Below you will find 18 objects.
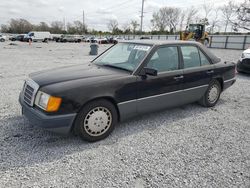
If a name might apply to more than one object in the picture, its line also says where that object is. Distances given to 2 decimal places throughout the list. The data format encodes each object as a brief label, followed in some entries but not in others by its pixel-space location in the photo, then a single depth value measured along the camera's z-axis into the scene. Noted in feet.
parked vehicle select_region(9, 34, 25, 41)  140.47
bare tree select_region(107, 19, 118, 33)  269.13
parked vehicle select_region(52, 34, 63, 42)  151.64
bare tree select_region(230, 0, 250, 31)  101.13
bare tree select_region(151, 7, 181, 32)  242.37
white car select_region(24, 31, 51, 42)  134.09
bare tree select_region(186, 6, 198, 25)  223.30
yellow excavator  78.27
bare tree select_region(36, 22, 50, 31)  257.38
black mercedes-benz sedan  9.15
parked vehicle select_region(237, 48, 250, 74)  26.37
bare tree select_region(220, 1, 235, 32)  135.92
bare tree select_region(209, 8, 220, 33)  171.75
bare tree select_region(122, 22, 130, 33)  245.16
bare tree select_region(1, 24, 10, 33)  259.19
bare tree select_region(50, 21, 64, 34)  261.87
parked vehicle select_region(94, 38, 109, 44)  141.62
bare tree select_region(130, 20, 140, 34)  249.14
